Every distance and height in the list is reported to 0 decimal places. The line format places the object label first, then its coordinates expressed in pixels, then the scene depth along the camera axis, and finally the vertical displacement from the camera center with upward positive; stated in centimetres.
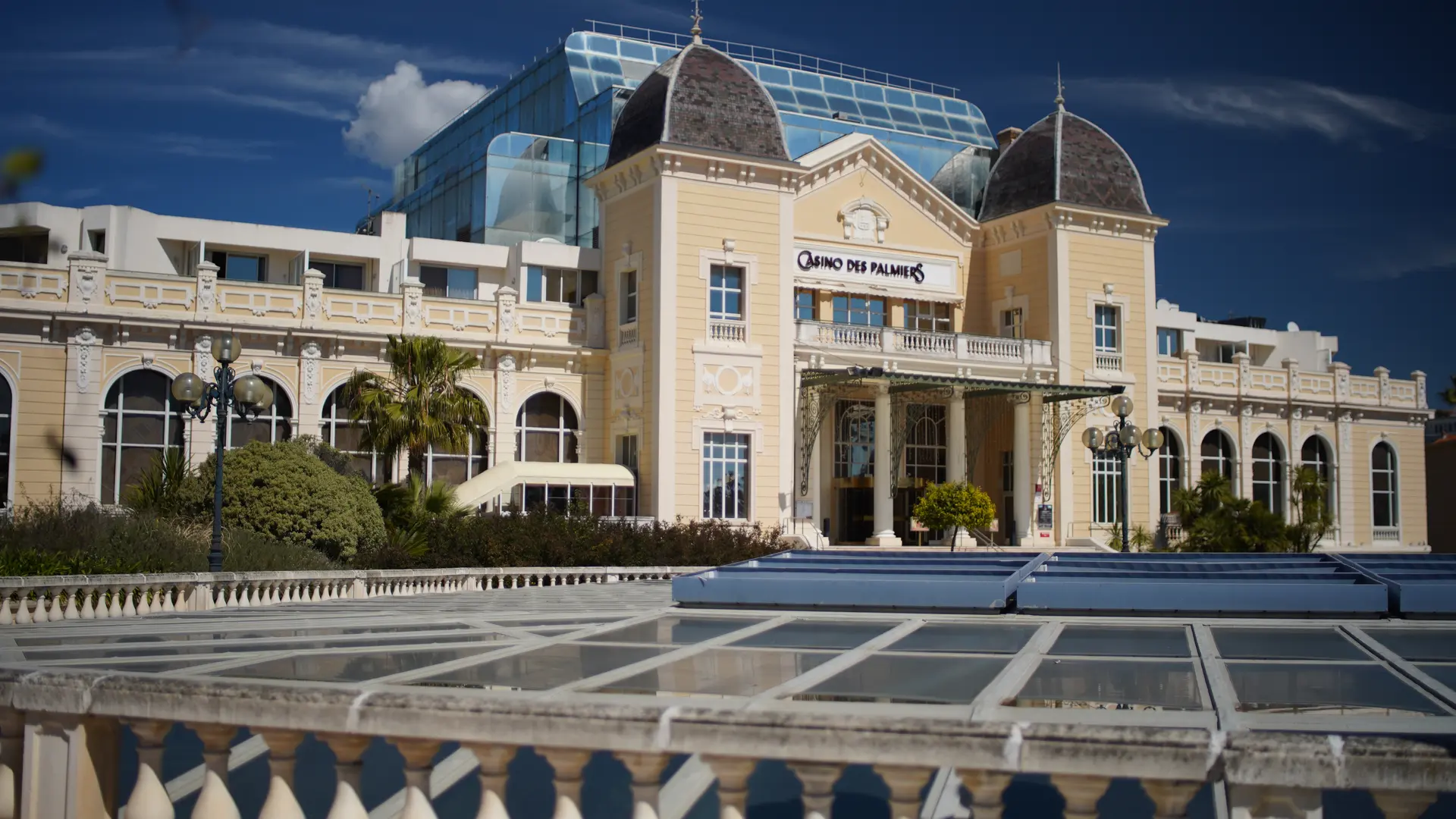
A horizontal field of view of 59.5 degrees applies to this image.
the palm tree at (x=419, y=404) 3152 +187
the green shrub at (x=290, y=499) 2498 -40
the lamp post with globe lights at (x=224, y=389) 1950 +140
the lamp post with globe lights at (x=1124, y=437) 2797 +102
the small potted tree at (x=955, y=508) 3681 -80
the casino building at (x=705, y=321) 3428 +472
